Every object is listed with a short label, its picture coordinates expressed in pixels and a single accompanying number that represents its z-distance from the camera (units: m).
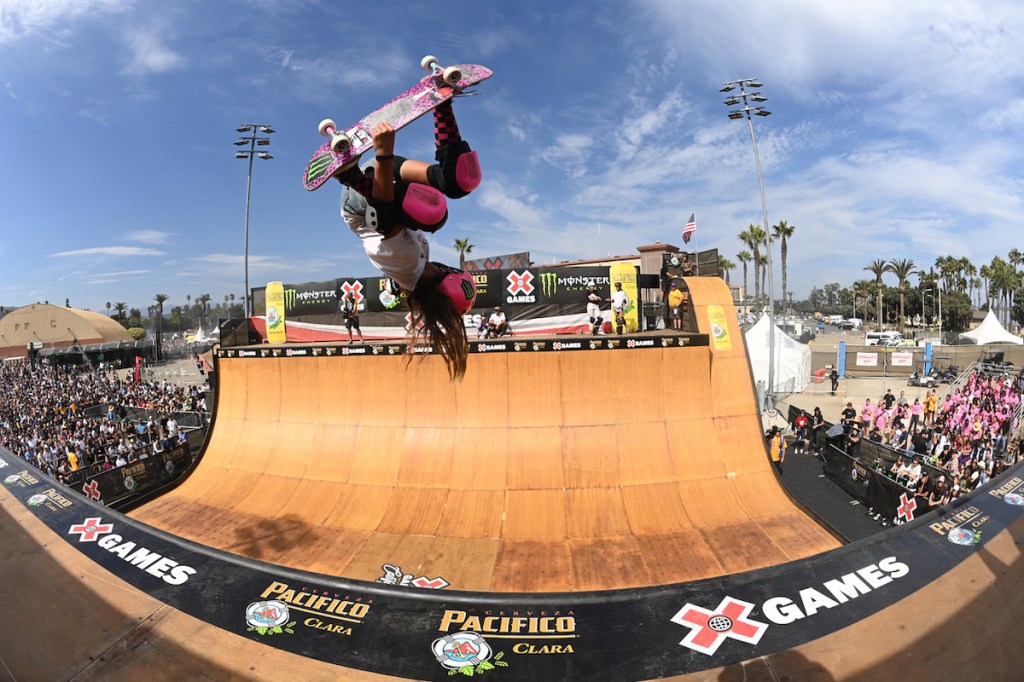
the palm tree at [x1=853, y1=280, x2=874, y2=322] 91.75
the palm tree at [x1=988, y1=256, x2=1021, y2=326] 76.56
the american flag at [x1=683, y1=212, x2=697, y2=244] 20.59
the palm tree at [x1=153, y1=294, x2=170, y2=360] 57.59
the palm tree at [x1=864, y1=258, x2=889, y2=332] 70.81
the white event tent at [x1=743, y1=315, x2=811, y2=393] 25.22
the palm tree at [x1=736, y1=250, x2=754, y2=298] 93.59
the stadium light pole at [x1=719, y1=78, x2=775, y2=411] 22.00
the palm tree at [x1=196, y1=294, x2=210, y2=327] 148.00
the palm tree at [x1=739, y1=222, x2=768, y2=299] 63.81
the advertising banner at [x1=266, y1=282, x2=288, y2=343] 20.77
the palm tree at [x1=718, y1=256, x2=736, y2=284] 87.25
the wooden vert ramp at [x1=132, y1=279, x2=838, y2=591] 8.59
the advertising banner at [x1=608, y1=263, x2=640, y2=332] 16.73
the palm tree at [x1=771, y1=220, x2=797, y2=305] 66.31
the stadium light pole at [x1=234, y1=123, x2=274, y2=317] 23.55
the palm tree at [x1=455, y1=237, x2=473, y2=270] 64.81
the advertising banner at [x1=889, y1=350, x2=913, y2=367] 29.89
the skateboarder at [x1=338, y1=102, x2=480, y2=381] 3.43
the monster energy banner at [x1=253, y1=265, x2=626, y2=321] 17.69
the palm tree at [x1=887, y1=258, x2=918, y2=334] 68.94
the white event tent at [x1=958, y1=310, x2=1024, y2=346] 39.03
